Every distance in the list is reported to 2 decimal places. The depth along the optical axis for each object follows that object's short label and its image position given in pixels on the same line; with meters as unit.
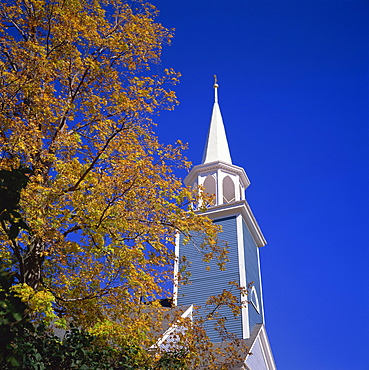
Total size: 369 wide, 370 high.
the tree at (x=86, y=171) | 7.25
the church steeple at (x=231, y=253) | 17.94
